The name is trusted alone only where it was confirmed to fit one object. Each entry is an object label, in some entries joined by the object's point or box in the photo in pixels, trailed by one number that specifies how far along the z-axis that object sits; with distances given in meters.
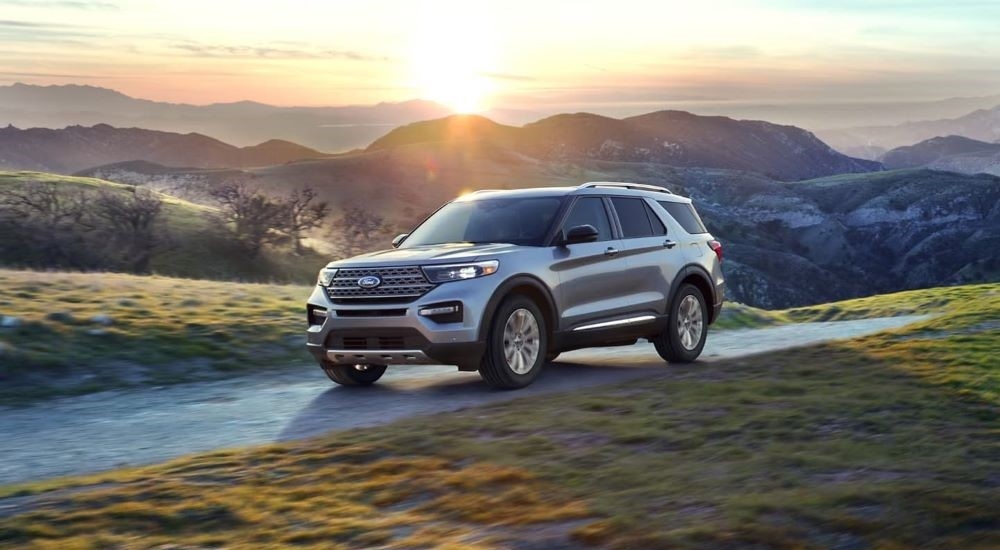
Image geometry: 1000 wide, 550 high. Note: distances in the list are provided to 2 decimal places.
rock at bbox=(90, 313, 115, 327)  14.69
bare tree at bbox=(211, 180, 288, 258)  60.00
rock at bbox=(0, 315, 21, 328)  13.77
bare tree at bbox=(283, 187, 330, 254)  61.62
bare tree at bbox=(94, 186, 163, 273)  56.04
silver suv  10.77
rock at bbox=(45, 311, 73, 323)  14.37
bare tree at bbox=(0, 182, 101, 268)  53.07
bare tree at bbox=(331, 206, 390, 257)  70.00
